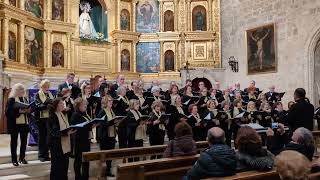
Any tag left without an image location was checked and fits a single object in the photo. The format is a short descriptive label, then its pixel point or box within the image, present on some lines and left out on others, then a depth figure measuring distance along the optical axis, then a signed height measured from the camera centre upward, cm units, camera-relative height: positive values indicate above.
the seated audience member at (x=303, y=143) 454 -66
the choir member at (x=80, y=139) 648 -87
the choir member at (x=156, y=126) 795 -81
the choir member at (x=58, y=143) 608 -86
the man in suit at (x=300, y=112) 628 -41
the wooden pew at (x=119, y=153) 555 -101
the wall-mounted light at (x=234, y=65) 1652 +96
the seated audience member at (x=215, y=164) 382 -76
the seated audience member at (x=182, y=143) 521 -77
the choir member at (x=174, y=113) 870 -57
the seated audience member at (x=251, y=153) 382 -67
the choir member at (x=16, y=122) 675 -59
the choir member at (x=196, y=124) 871 -83
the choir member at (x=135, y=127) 773 -79
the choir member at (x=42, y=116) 726 -52
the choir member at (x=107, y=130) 730 -80
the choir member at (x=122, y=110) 781 -46
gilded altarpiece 1565 +229
